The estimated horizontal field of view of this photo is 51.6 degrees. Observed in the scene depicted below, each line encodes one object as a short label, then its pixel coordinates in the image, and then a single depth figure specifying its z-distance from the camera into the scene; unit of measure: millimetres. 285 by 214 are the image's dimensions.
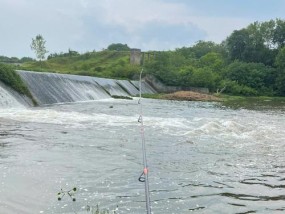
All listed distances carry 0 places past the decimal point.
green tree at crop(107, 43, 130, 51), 101602
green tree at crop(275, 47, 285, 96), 54227
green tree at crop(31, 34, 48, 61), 53271
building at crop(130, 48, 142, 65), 58538
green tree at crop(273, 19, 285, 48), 67486
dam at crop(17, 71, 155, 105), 21066
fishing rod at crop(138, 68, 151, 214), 3614
